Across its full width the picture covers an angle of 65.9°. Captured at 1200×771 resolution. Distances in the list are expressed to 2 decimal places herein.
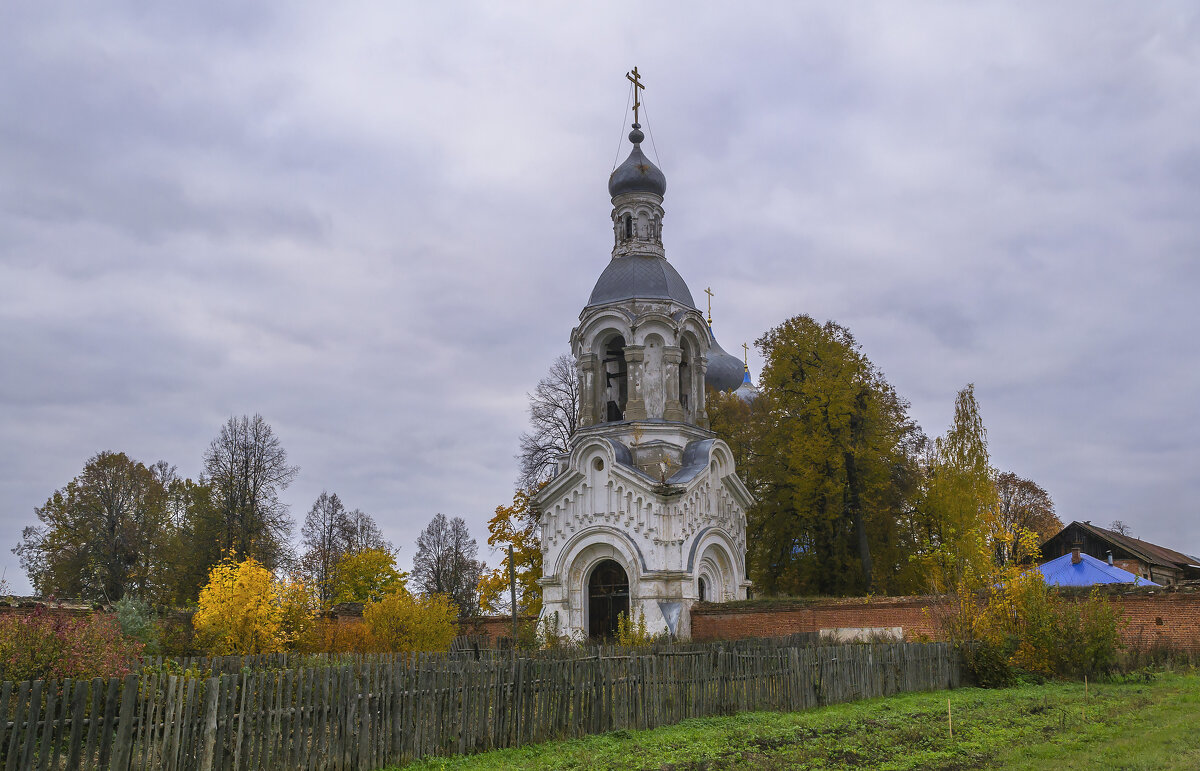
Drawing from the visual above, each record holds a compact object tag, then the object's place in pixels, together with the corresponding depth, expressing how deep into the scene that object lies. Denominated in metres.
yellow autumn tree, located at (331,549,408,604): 38.84
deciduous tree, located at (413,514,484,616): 49.91
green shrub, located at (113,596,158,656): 17.41
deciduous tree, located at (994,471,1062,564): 47.56
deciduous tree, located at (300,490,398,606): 42.81
